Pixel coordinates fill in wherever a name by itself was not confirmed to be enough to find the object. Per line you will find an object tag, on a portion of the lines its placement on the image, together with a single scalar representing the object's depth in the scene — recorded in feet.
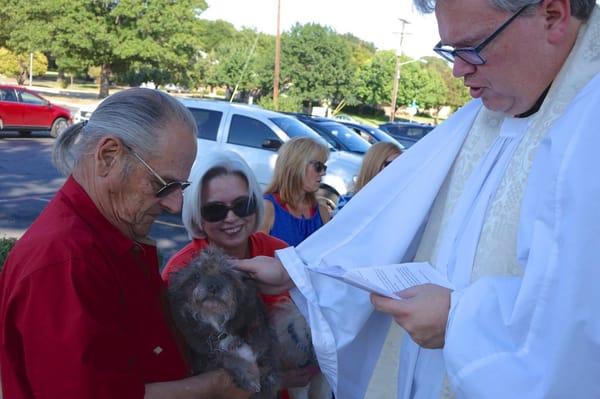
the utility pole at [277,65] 96.15
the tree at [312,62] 171.83
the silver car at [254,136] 34.24
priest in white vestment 4.42
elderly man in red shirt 5.08
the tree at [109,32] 127.54
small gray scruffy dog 7.21
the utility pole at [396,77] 131.95
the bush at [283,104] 102.63
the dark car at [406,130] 79.64
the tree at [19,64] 153.58
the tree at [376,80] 195.31
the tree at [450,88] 229.17
